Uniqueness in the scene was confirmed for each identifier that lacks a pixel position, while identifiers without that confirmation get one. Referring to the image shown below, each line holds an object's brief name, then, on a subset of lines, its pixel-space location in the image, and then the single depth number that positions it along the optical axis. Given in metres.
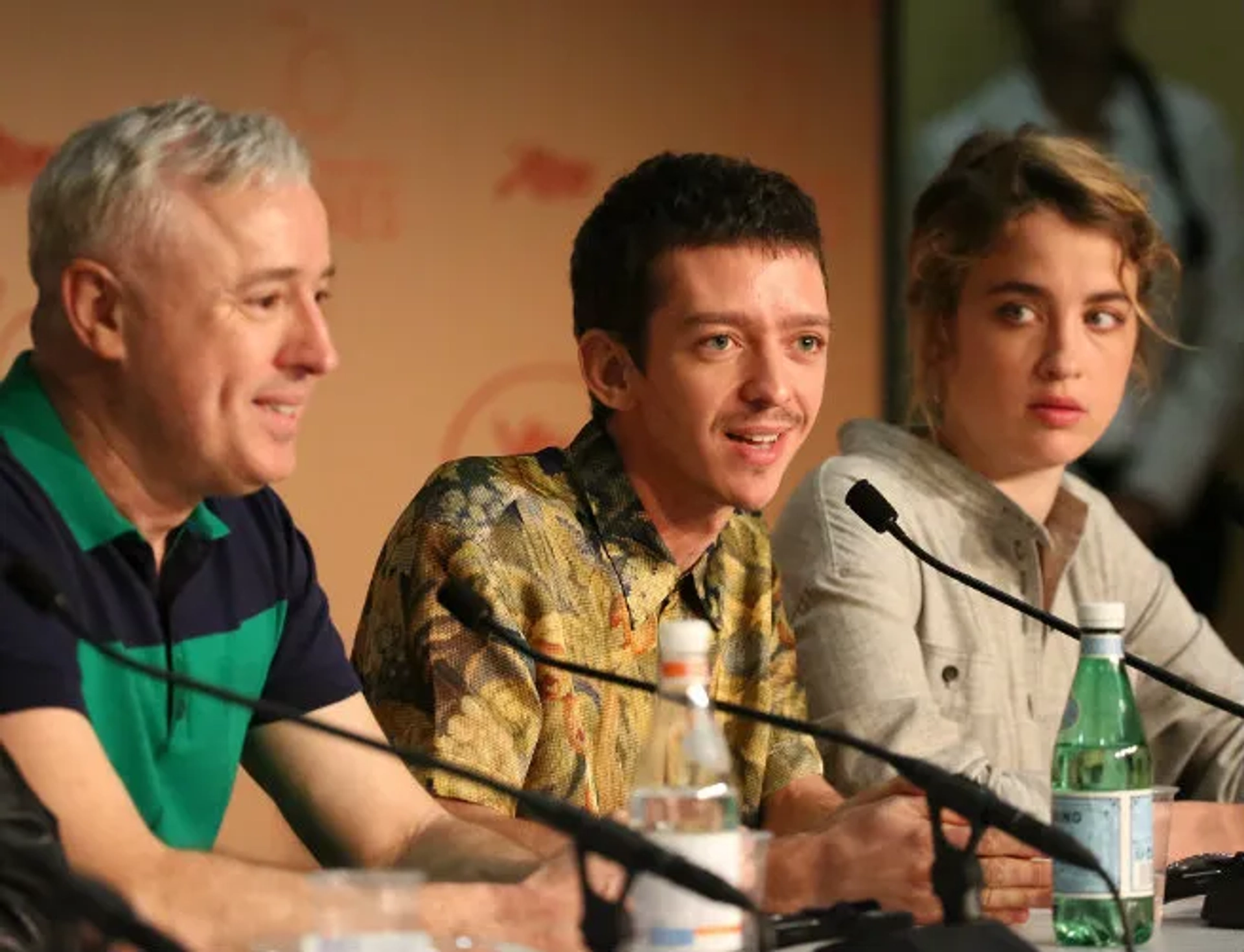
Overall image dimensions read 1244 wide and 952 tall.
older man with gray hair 6.01
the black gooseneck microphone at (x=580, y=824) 5.72
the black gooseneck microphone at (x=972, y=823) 5.87
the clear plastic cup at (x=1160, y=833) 6.03
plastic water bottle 5.77
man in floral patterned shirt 6.22
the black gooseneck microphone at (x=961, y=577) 6.10
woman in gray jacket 6.52
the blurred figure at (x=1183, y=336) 7.24
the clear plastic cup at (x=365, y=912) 5.68
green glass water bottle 5.99
